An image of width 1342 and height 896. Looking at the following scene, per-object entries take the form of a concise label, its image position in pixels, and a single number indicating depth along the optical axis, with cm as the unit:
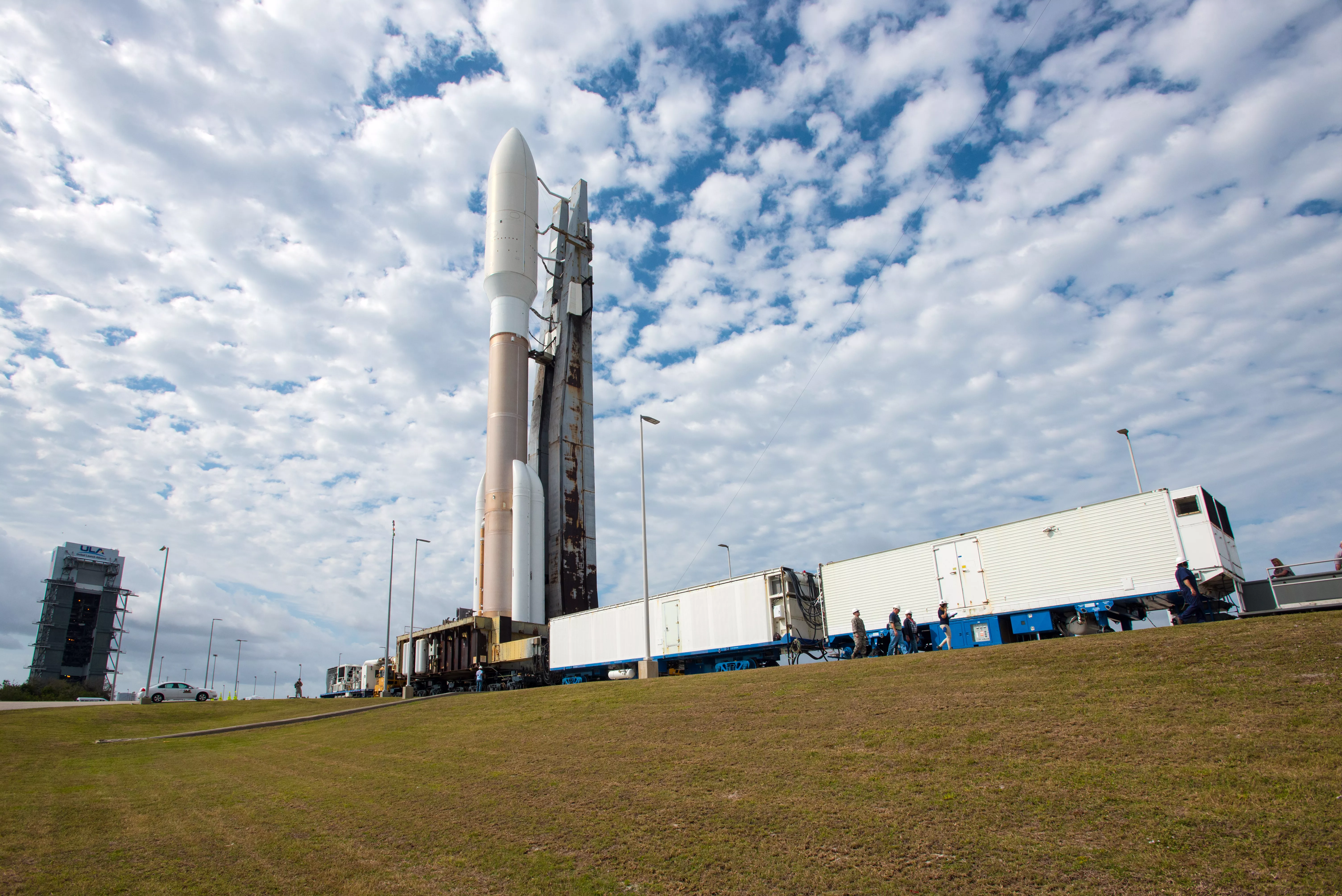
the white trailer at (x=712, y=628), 2380
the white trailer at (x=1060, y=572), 1705
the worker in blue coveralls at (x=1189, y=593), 1520
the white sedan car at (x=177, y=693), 3931
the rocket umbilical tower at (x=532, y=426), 3903
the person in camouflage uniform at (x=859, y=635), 2041
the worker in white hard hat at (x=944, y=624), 2019
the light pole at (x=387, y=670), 4584
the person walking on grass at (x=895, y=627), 2044
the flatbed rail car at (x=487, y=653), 3588
